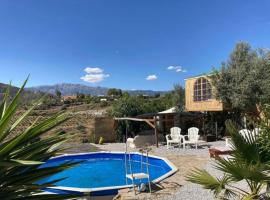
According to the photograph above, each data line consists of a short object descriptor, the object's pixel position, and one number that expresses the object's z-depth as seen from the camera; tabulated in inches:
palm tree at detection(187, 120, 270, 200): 102.1
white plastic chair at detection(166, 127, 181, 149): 482.3
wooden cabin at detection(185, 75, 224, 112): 571.6
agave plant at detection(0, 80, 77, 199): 56.1
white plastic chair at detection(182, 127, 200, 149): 464.1
